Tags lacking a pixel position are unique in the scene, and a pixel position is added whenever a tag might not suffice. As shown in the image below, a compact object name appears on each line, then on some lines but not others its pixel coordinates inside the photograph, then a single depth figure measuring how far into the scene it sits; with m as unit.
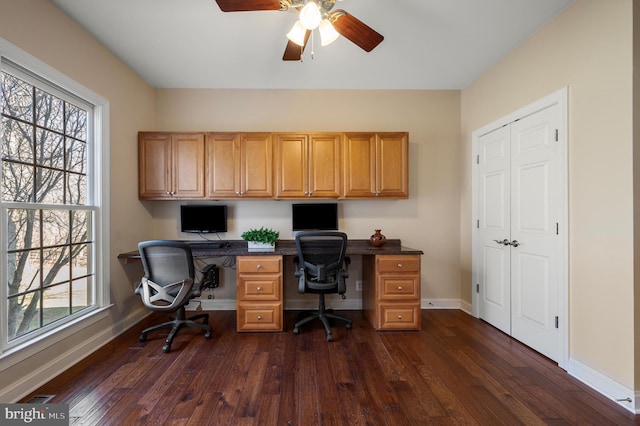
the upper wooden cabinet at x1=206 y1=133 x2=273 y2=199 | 3.11
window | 1.79
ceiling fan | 1.64
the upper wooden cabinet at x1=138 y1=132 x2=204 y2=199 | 3.10
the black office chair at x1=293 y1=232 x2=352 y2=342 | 2.60
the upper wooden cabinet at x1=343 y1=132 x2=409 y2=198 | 3.13
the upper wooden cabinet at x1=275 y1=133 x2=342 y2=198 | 3.12
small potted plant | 2.95
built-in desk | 2.75
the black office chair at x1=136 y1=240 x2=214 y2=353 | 2.39
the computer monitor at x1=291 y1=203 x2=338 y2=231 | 3.36
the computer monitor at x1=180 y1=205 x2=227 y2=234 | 3.32
